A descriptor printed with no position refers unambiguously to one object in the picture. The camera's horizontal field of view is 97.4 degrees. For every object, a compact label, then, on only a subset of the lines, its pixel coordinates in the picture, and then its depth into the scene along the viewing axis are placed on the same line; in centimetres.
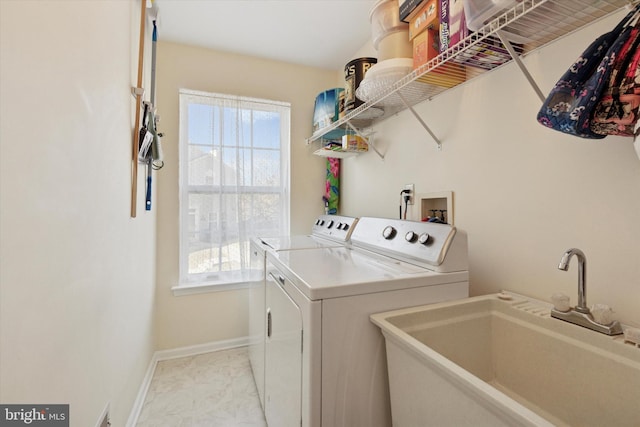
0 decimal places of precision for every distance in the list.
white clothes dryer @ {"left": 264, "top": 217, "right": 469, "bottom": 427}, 93
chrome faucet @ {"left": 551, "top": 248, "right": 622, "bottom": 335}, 82
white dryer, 167
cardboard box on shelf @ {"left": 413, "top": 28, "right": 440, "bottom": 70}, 125
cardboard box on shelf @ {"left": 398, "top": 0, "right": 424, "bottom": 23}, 130
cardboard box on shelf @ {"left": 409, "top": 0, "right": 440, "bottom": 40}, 121
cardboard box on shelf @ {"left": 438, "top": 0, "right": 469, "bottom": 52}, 105
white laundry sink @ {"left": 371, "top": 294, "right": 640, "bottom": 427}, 67
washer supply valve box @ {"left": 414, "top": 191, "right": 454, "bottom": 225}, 151
